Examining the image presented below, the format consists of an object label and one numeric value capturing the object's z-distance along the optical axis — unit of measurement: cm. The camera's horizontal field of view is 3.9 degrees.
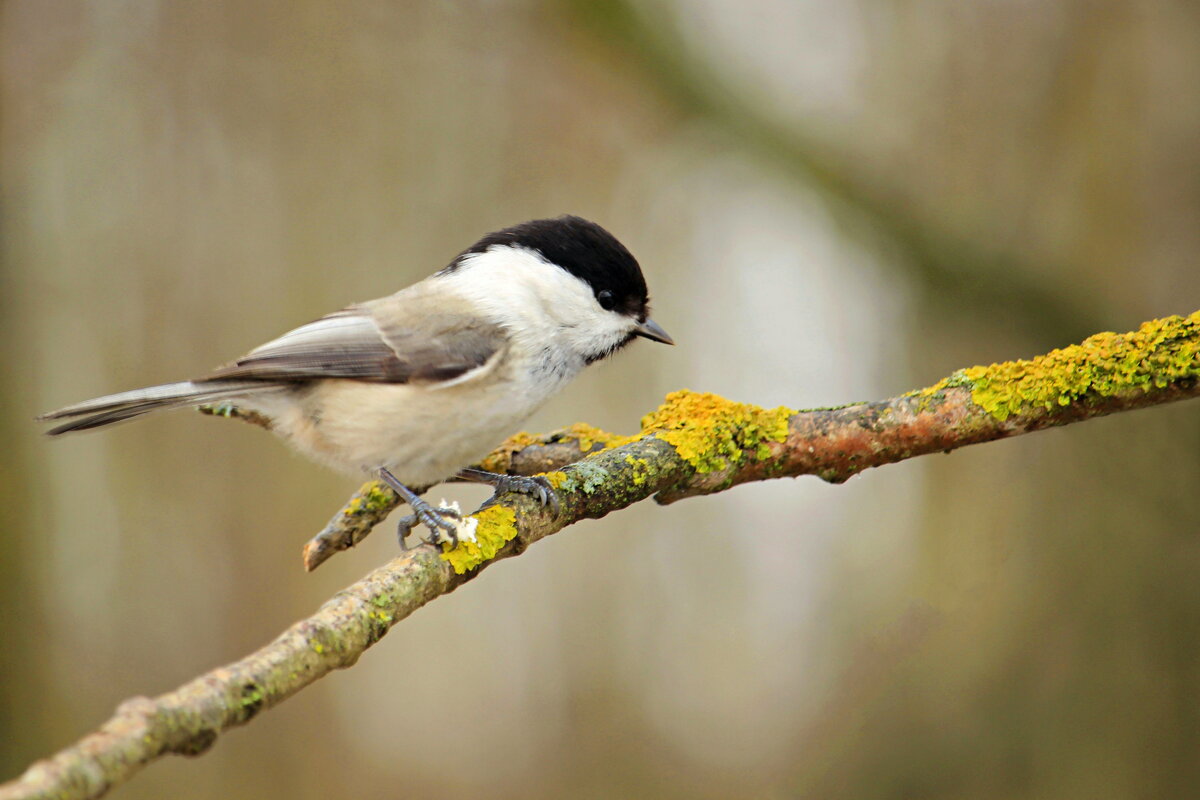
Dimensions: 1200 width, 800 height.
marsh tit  341
